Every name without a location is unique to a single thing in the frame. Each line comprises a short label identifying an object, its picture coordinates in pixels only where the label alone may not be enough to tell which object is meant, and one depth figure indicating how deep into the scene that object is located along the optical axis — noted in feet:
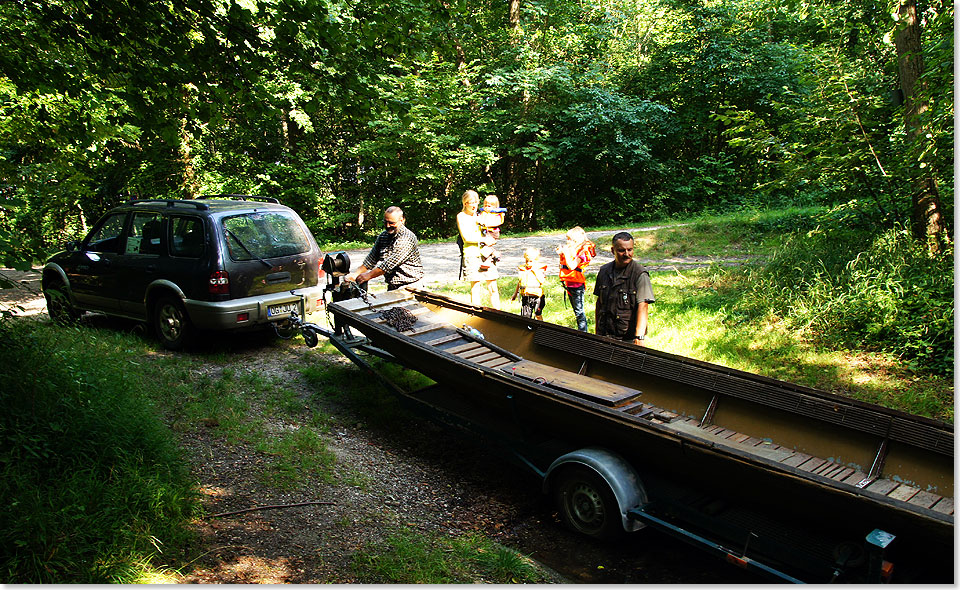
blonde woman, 26.16
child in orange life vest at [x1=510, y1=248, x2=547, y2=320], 24.98
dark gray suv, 23.88
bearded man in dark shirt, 17.85
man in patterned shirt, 23.80
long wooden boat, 9.84
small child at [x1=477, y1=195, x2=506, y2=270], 29.48
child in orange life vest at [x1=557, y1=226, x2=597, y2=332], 24.18
